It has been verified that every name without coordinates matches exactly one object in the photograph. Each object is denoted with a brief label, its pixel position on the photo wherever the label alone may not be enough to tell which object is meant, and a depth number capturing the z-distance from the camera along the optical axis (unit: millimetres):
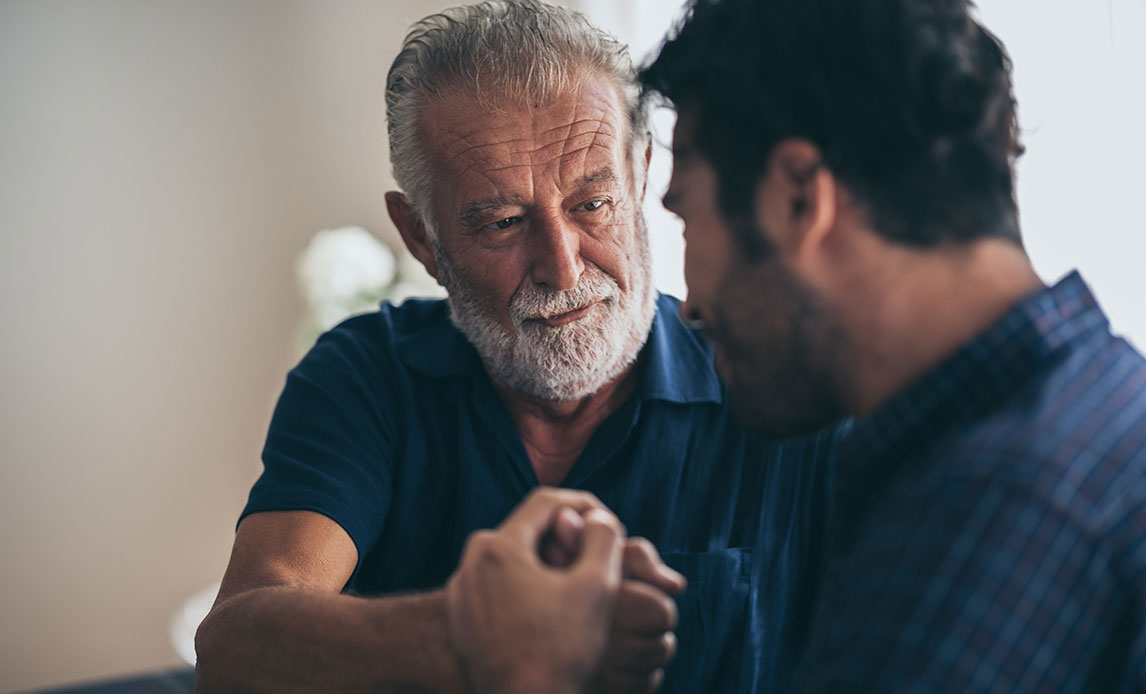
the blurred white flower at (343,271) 3312
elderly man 1415
